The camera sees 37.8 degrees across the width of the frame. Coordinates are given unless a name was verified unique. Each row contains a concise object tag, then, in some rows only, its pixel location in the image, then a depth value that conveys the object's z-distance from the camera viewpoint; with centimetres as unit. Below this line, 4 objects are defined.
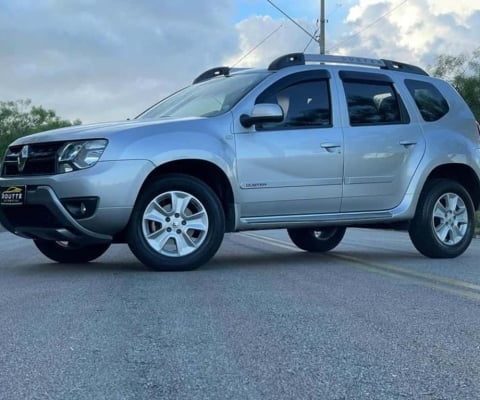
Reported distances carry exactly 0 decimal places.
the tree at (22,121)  9119
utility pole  2662
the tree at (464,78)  5003
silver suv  596
